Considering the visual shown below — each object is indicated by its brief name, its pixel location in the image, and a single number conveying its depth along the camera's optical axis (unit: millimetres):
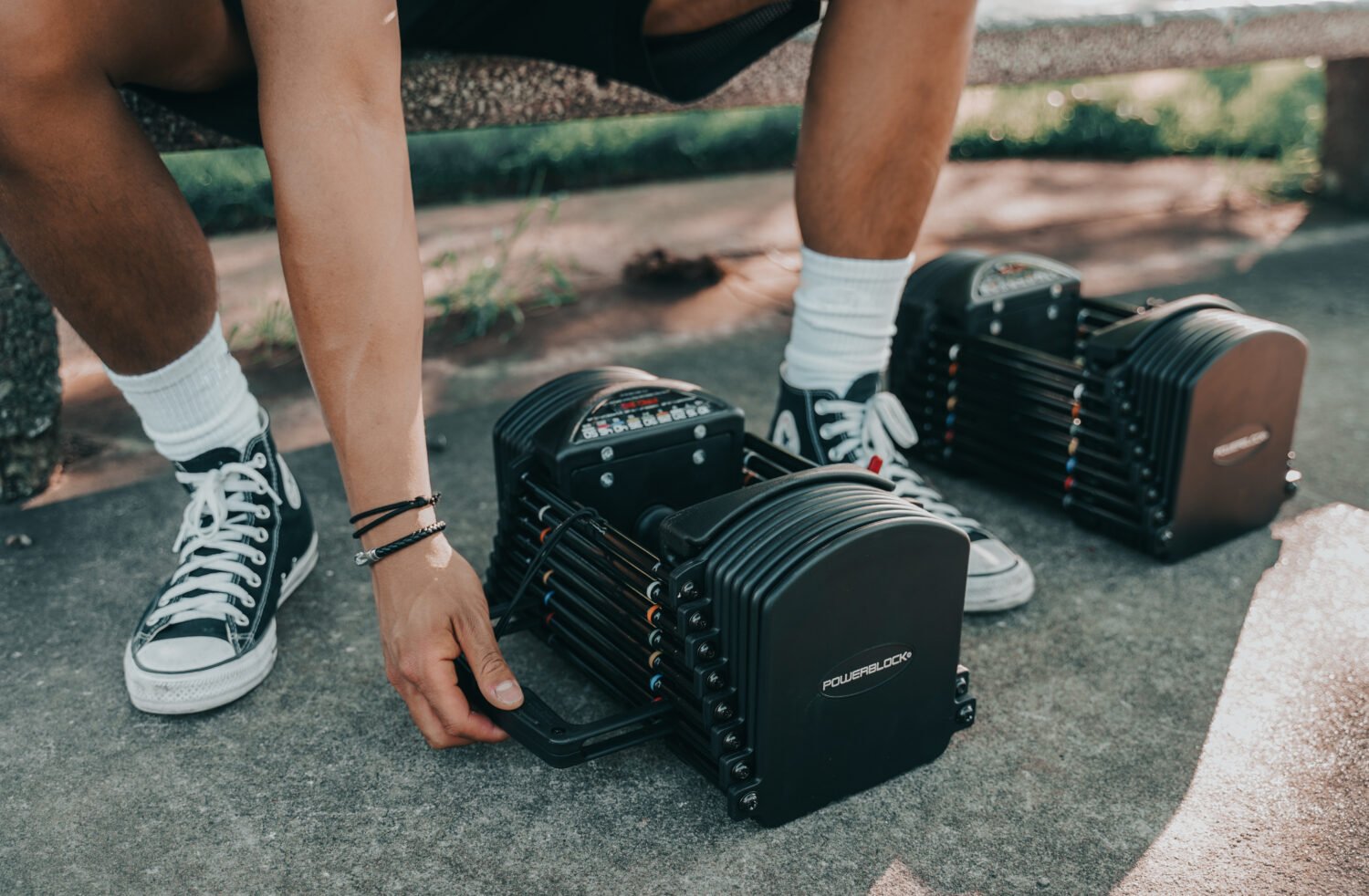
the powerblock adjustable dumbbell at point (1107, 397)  1589
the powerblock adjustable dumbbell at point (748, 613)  1081
